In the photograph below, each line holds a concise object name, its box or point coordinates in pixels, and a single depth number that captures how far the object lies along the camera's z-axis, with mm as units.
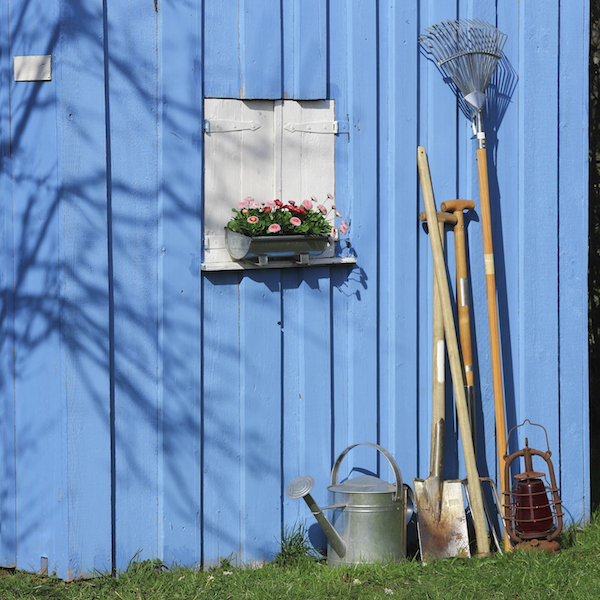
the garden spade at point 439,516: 7684
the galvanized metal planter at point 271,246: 7215
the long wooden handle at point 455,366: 7715
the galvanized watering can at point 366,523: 7441
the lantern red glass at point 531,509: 7781
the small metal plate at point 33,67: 6961
